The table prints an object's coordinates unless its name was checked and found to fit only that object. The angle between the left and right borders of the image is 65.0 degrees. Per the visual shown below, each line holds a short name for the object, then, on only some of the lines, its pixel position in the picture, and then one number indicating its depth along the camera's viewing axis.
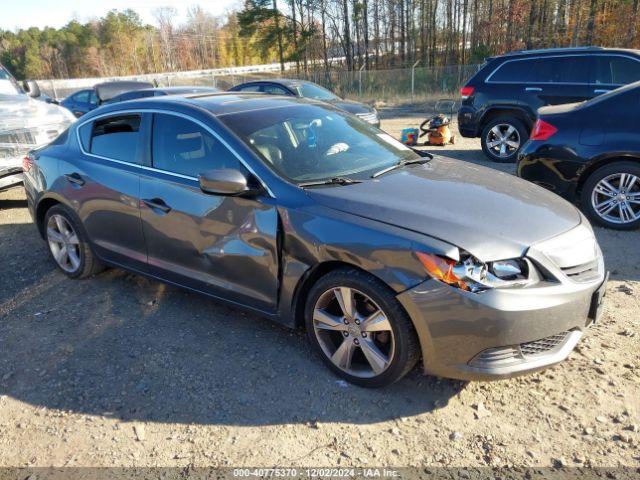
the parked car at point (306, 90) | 11.30
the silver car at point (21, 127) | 7.03
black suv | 8.24
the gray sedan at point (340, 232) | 2.58
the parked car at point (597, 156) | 5.26
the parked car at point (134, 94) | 11.89
